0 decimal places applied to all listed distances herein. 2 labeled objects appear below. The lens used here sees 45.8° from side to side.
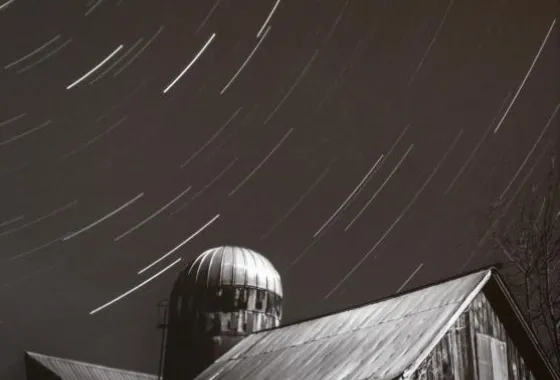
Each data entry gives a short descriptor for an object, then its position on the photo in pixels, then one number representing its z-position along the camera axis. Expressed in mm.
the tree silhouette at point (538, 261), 17562
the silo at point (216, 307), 24422
